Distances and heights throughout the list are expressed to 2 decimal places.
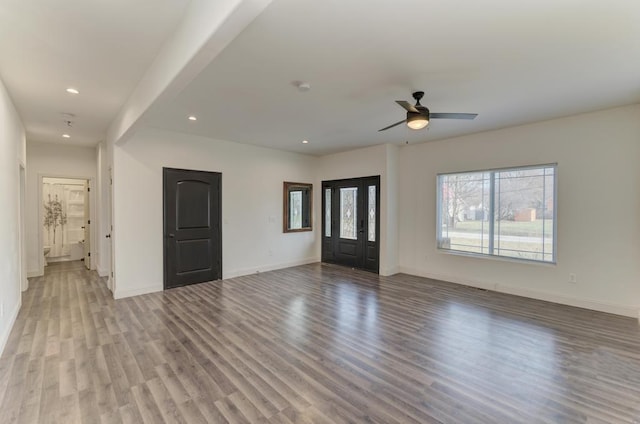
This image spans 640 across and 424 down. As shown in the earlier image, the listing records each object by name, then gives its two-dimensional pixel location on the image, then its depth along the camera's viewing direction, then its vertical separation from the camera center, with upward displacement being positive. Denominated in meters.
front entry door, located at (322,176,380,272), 6.50 -0.34
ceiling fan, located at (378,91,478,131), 3.15 +1.02
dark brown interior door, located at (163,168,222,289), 5.18 -0.36
